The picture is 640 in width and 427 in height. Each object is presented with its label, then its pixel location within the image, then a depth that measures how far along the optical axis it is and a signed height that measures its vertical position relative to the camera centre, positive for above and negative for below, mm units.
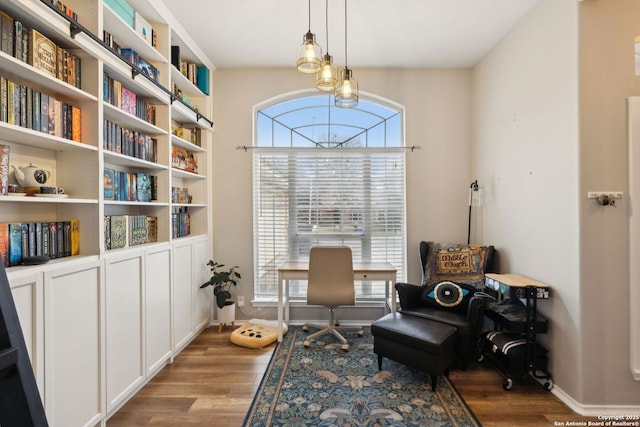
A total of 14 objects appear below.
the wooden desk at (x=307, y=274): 2969 -613
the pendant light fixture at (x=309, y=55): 1783 +966
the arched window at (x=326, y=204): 3555 +108
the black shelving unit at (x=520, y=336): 2168 -956
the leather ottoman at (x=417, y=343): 2172 -990
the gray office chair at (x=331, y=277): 2865 -620
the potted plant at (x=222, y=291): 3209 -841
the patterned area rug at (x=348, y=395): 1912 -1317
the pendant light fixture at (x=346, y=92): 2172 +892
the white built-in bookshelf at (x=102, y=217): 1482 -16
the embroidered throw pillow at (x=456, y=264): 2998 -533
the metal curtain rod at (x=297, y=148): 3486 +774
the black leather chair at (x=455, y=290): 2424 -729
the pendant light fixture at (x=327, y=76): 1962 +919
